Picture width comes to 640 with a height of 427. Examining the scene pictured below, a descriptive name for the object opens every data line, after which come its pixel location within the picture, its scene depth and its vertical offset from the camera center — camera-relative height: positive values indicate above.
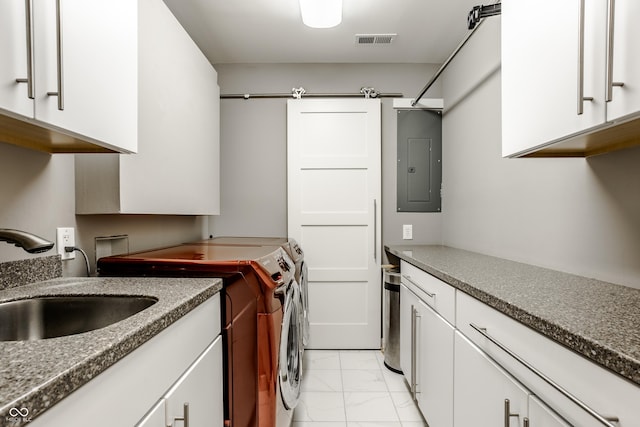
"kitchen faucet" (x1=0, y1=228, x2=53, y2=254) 0.91 -0.09
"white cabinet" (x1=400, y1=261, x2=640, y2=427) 0.70 -0.47
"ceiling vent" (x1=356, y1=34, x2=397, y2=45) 2.64 +1.24
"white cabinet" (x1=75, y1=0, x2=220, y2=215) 1.49 +0.33
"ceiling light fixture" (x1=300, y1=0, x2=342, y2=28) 2.07 +1.14
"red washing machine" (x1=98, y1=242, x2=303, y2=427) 1.41 -0.47
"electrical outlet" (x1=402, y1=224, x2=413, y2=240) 3.17 -0.23
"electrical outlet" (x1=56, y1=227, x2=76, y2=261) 1.41 -0.13
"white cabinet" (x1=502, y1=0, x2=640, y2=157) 0.83 +0.35
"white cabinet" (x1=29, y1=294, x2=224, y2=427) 0.63 -0.41
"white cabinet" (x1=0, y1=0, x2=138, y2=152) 0.80 +0.35
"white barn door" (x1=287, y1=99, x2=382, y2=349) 3.08 -0.05
